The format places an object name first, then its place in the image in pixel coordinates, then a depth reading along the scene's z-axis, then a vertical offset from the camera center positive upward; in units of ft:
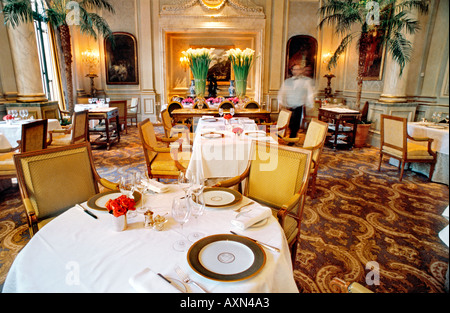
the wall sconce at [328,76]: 27.25 +1.29
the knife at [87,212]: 4.52 -2.04
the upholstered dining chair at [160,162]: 9.87 -2.67
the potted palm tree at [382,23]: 17.17 +4.27
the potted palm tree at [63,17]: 16.02 +4.16
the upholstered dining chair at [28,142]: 10.01 -2.19
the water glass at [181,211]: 3.89 -1.69
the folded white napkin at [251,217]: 4.18 -1.95
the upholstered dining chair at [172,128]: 14.07 -2.20
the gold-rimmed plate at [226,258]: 3.19 -2.04
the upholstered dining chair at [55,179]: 5.67 -2.02
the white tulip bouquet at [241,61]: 15.01 +1.35
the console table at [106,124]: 18.47 -2.65
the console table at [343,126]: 19.26 -2.47
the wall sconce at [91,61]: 27.53 +2.14
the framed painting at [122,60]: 27.99 +2.30
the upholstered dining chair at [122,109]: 22.18 -1.94
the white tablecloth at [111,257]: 3.07 -2.07
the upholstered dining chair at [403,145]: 12.76 -2.42
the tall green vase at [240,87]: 15.79 +0.01
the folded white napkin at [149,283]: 2.90 -2.02
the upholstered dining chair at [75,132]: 13.44 -2.41
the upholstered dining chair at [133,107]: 26.43 -2.06
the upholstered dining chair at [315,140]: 10.17 -1.86
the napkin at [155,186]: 5.39 -1.92
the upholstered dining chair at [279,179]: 6.30 -2.10
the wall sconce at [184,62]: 29.30 +2.39
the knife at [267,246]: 3.71 -2.04
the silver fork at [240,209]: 4.79 -2.01
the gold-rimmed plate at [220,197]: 4.98 -1.99
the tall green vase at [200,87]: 15.92 -0.04
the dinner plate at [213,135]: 10.05 -1.71
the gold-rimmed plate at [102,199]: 4.83 -2.03
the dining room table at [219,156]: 9.55 -2.27
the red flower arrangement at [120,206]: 3.96 -1.67
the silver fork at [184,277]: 3.04 -2.07
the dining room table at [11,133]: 12.07 -2.17
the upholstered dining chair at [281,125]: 14.44 -1.91
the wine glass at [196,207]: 3.99 -1.72
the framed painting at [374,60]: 21.31 +2.34
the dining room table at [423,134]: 12.59 -1.87
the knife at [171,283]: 2.96 -2.06
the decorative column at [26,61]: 16.53 +1.15
